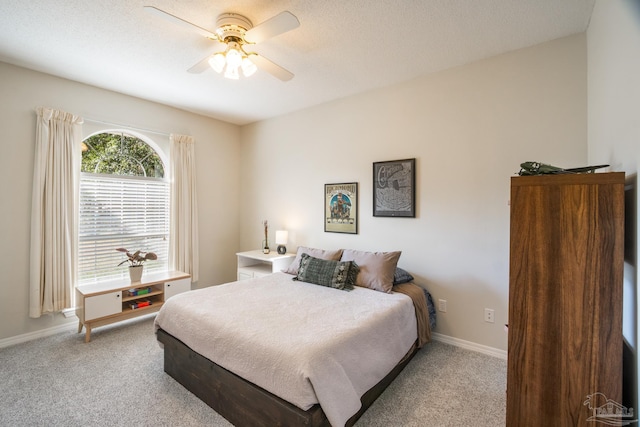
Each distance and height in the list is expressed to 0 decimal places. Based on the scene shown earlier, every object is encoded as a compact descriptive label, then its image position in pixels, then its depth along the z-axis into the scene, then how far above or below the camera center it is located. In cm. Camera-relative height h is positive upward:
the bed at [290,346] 152 -85
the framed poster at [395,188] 309 +27
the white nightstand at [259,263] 385 -73
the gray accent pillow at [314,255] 321 -47
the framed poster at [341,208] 355 +6
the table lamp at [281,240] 409 -39
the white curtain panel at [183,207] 399 +7
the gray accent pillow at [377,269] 274 -55
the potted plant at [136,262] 332 -58
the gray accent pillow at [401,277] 286 -65
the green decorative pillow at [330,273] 285 -61
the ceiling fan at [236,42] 195 +121
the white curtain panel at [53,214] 293 -2
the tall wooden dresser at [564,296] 122 -37
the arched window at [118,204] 340 +10
